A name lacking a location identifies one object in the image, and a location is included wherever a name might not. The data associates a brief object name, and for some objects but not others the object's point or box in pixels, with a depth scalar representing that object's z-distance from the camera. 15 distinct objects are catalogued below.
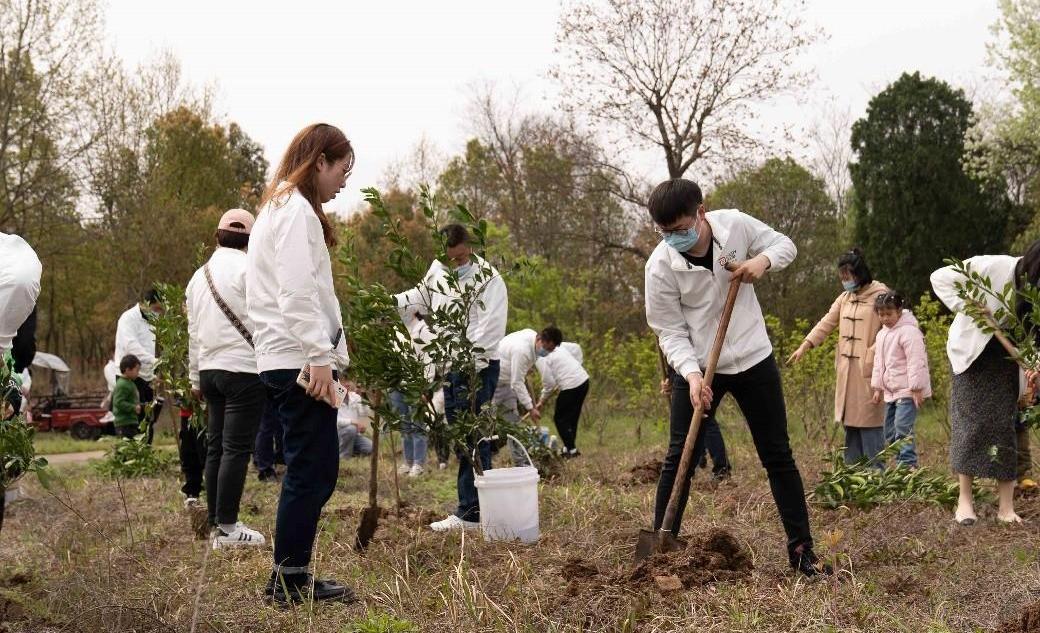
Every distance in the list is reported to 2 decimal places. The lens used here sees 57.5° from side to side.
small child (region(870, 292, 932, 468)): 6.87
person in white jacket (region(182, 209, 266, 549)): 4.90
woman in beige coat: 7.06
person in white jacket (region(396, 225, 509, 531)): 5.37
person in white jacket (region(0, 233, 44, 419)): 3.58
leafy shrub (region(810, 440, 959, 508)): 5.71
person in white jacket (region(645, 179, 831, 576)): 3.93
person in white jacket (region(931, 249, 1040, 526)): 5.12
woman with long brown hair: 3.56
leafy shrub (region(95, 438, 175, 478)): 8.66
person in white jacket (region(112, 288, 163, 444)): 10.30
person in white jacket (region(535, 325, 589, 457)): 10.80
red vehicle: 18.22
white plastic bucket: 4.84
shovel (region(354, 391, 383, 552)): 4.75
